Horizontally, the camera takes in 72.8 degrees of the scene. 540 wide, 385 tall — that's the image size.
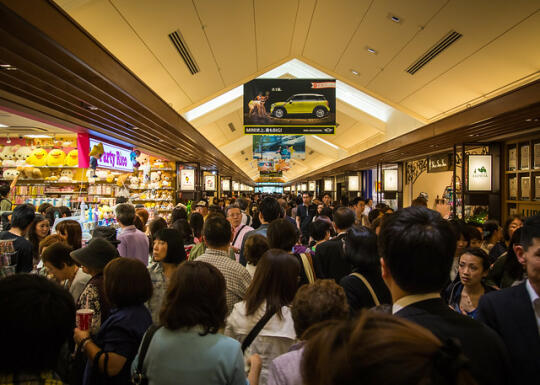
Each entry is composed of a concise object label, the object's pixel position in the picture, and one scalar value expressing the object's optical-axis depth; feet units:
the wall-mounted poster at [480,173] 25.46
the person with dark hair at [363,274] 7.54
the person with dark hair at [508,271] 8.08
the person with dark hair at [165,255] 9.48
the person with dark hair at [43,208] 21.89
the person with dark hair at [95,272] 7.70
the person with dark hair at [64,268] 9.14
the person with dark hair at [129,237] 14.65
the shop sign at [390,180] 43.06
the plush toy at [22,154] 30.81
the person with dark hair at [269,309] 6.44
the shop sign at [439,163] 31.37
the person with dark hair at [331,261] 11.04
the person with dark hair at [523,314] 4.43
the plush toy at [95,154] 22.47
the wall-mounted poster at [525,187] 23.70
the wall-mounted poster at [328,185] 72.89
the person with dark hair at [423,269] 3.75
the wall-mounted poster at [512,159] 24.97
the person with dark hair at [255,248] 9.98
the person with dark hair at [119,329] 6.30
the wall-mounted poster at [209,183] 47.01
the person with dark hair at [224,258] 8.48
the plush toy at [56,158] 28.96
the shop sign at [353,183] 56.13
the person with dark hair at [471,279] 8.09
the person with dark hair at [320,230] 13.17
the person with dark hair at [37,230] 13.76
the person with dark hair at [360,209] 27.66
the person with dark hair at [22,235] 11.75
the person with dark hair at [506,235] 13.05
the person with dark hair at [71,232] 12.64
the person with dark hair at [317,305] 5.37
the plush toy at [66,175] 30.96
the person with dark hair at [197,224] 17.01
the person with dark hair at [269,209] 14.99
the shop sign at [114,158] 24.14
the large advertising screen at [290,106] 27.76
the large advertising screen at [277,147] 49.88
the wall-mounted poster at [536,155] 22.51
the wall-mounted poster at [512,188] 25.21
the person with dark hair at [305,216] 24.22
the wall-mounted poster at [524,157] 23.86
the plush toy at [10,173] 29.50
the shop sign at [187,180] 39.49
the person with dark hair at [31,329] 3.76
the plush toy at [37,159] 29.55
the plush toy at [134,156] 29.77
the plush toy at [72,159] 28.89
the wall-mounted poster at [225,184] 77.77
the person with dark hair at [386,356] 2.12
